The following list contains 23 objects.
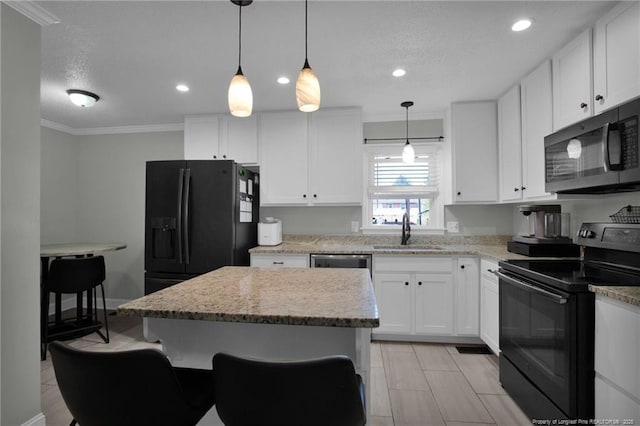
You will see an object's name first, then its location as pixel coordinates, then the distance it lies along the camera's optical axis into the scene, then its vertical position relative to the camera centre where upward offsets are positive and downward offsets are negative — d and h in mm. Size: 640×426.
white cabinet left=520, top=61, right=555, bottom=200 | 2295 +735
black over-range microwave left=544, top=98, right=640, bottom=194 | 1468 +354
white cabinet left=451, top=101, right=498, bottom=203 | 3070 +675
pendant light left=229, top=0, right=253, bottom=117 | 1374 +550
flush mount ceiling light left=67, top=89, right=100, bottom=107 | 2859 +1132
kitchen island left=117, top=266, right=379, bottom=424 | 960 -312
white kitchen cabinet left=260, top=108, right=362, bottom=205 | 3299 +658
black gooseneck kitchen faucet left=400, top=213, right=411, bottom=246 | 3283 -127
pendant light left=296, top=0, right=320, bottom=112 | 1293 +547
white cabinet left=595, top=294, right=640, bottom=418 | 1205 -585
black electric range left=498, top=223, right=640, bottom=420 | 1424 -531
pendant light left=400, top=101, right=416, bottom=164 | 3141 +666
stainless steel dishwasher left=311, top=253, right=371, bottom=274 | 2881 -402
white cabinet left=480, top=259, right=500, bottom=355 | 2451 -733
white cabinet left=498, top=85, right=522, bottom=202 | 2674 +671
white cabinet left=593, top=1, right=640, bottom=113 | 1578 +892
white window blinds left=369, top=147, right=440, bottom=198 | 3576 +516
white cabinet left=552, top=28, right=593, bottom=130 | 1896 +904
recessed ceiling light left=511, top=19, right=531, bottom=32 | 1858 +1193
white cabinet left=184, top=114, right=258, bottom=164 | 3434 +904
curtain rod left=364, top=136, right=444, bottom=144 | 3500 +922
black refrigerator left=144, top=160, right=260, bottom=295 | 2844 -12
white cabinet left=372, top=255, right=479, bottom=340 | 2822 -714
